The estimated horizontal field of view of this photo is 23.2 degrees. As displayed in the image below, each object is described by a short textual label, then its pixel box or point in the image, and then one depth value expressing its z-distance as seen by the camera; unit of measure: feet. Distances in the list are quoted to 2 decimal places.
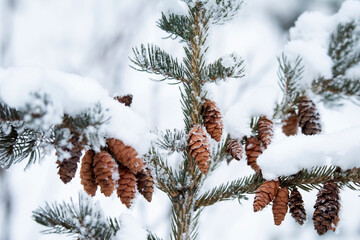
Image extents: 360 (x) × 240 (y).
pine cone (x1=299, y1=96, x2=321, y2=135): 3.19
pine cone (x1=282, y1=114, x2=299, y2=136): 3.34
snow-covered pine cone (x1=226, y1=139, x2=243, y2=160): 2.94
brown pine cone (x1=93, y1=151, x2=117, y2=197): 2.69
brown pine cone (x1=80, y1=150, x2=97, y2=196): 2.75
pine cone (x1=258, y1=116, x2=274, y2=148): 3.00
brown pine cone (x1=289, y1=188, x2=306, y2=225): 2.82
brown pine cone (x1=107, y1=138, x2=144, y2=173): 2.74
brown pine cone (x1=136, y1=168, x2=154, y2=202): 2.79
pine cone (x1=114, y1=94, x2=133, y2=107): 2.96
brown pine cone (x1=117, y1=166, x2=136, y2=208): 2.75
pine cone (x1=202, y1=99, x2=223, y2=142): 2.94
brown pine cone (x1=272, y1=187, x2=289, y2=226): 2.79
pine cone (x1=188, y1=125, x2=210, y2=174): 2.86
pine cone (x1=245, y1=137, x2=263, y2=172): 2.99
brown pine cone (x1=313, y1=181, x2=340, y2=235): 2.77
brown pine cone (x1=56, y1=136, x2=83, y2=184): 2.68
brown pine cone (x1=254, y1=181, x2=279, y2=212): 2.76
